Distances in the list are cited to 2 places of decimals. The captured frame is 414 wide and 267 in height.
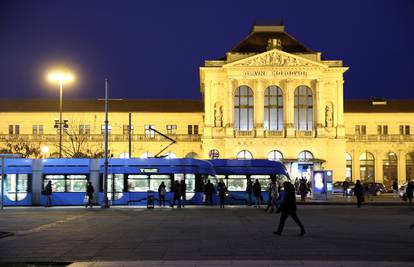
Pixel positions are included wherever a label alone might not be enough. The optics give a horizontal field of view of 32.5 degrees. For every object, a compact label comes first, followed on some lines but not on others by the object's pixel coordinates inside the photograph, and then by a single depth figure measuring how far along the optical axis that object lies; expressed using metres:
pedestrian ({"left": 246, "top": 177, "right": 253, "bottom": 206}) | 45.72
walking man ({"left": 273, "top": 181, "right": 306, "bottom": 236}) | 22.19
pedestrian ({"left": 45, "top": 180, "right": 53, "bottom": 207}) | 44.19
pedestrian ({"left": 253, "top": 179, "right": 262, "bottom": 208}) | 43.88
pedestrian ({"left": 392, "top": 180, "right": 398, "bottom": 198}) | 65.12
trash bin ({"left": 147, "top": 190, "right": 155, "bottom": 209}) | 42.81
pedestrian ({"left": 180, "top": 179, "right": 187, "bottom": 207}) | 44.18
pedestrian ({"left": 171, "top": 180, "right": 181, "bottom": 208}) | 43.22
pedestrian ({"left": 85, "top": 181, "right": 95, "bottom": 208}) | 42.75
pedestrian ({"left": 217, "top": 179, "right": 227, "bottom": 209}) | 43.62
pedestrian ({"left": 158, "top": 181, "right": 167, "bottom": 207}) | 44.25
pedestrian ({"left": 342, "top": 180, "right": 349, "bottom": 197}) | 63.85
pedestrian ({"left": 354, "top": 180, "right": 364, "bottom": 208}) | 43.16
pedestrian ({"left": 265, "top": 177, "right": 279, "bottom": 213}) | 37.50
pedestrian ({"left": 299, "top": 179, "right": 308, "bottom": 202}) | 50.47
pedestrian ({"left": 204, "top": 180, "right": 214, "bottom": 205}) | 45.28
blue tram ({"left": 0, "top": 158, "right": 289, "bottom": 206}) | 46.12
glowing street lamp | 50.28
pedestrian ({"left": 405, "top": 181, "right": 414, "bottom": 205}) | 45.92
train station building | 88.19
